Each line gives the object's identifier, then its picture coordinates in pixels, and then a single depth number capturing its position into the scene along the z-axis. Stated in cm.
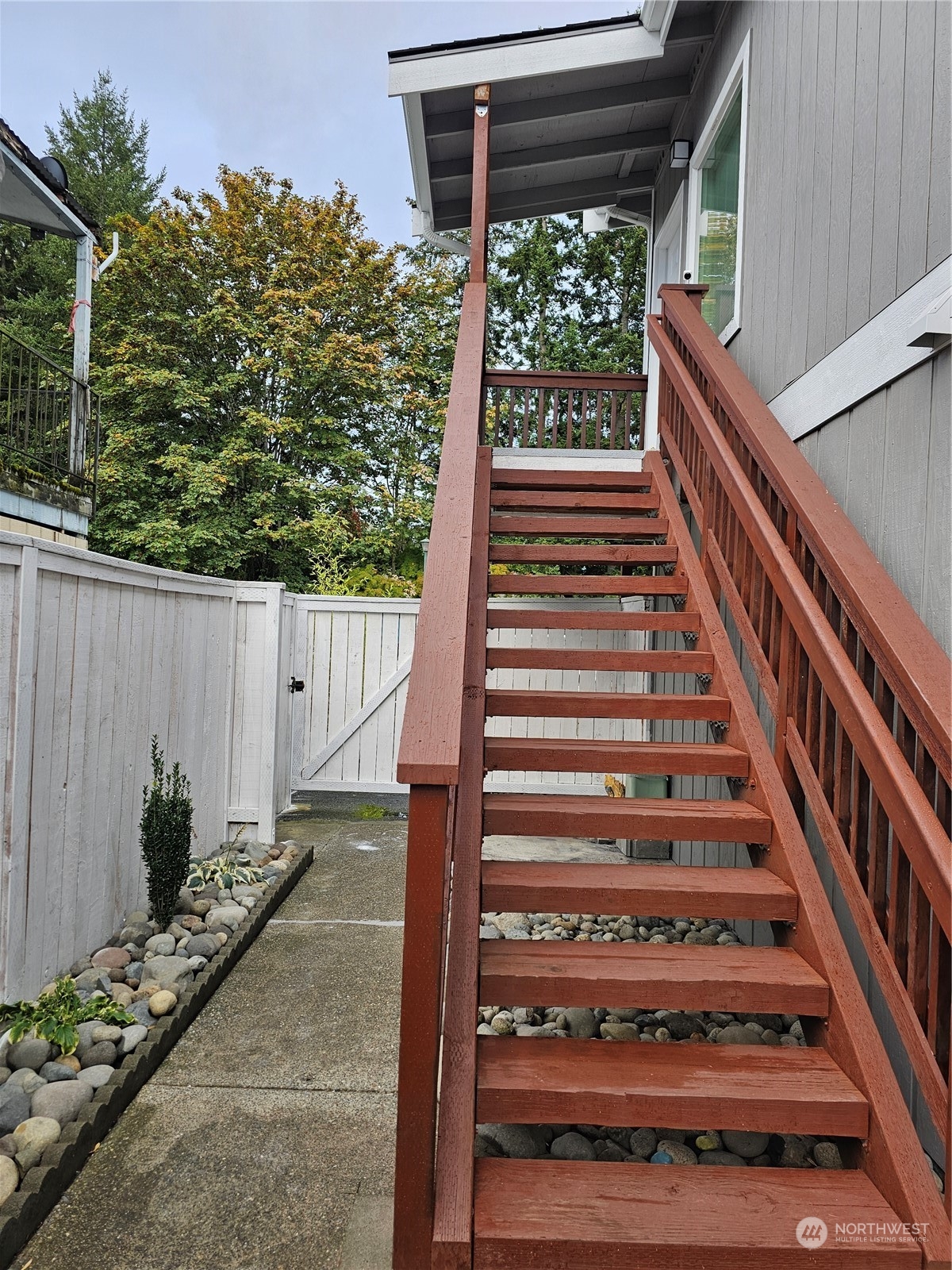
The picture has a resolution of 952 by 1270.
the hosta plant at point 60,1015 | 224
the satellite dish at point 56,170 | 674
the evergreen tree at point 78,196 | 1492
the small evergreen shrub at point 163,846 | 316
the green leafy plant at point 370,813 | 583
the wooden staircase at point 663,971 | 150
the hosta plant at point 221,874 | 371
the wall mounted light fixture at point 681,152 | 518
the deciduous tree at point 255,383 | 1225
